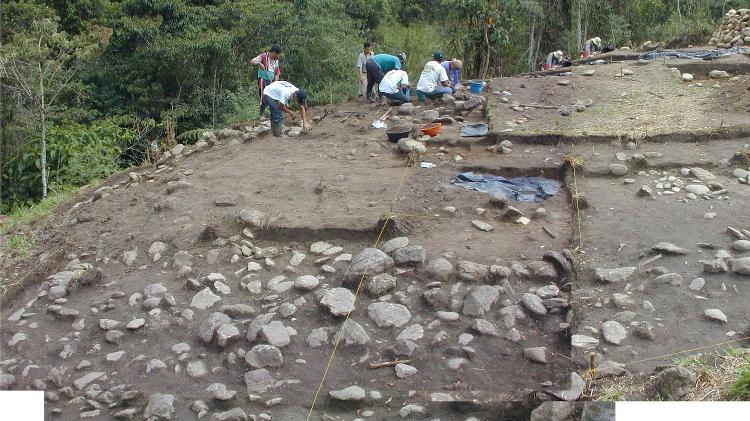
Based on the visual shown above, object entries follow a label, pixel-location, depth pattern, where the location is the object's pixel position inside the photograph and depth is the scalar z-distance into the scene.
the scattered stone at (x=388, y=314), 4.58
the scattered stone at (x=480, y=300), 4.61
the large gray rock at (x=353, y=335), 4.40
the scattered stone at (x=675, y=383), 3.31
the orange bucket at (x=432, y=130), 8.53
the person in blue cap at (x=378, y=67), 10.67
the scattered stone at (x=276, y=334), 4.45
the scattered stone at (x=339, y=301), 4.68
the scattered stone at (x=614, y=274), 4.77
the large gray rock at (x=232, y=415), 3.86
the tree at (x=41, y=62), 9.21
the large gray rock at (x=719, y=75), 10.70
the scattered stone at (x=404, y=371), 4.11
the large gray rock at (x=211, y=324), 4.59
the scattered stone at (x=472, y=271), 4.93
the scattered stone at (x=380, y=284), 4.87
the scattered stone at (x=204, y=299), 4.99
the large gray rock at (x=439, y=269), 4.97
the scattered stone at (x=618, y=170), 6.67
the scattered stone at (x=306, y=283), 5.00
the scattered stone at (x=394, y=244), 5.36
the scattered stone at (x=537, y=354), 4.13
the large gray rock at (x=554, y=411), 3.49
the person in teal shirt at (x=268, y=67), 9.63
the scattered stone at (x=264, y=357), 4.31
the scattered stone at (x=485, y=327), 4.40
